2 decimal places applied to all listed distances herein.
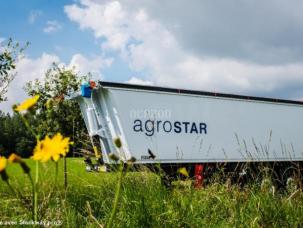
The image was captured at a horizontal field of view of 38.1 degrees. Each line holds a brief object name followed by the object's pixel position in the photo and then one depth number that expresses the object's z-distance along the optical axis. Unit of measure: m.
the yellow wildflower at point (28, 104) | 1.29
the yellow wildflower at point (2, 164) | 1.15
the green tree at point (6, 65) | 8.55
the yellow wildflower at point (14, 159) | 1.18
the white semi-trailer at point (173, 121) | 11.14
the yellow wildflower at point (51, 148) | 1.22
